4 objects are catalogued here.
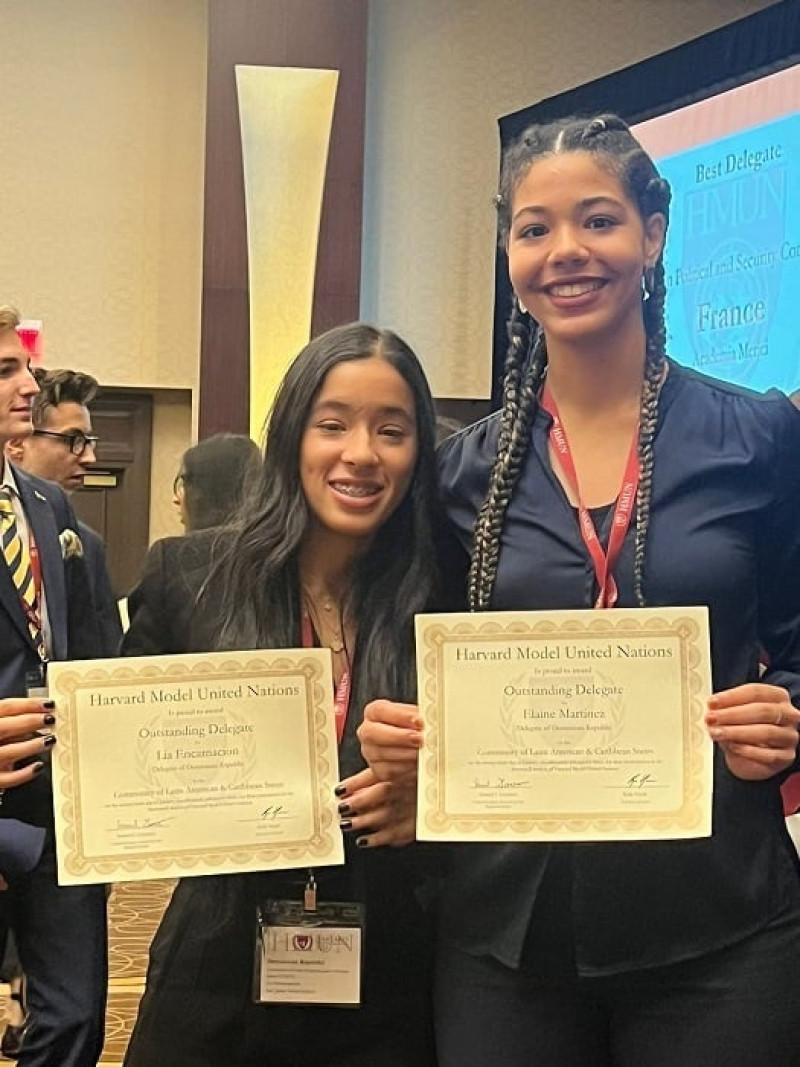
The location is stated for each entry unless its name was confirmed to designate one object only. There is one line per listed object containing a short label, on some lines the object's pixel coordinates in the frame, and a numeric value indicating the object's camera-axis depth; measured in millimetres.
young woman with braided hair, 1451
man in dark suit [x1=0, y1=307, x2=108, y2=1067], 2379
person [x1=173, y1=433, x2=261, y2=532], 2648
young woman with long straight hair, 1653
